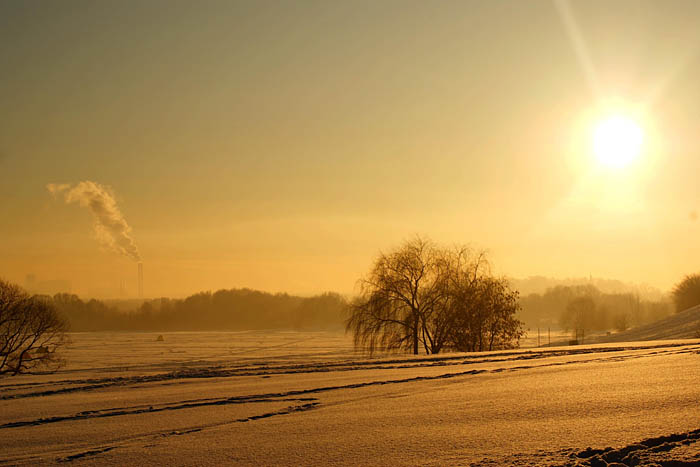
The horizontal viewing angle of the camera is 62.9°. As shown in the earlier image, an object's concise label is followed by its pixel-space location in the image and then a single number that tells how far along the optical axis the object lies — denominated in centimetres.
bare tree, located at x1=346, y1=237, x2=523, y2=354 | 2853
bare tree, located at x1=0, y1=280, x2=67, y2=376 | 3719
